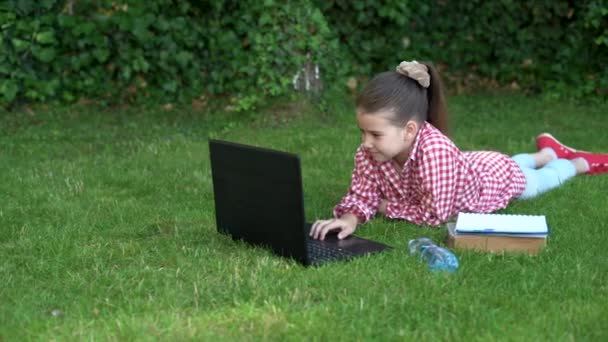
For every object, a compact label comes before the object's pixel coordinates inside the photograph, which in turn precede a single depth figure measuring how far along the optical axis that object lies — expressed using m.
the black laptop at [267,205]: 4.01
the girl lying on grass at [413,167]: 4.83
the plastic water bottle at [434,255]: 4.09
